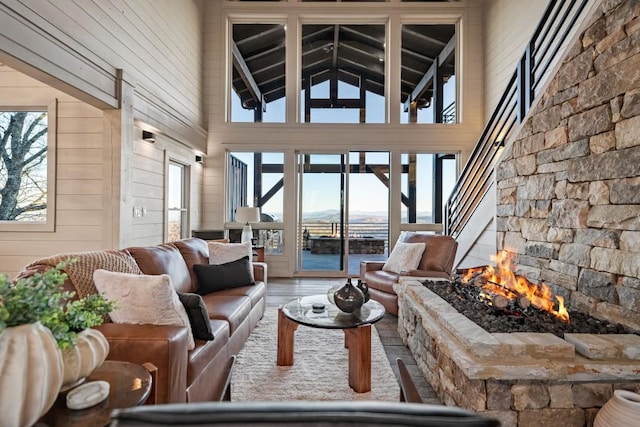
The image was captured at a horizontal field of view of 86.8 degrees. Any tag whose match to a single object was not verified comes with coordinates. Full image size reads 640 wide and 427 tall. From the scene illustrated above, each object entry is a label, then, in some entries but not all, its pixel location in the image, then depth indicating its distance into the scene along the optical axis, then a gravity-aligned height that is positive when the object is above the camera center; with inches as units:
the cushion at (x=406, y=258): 167.2 -19.7
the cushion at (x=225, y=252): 141.9 -14.3
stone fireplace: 67.5 -9.4
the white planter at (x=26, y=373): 34.4 -16.4
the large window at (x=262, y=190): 250.4 +21.6
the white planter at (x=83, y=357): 43.3 -18.5
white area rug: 88.8 -45.4
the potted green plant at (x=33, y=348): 34.7 -14.3
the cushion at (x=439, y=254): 164.7 -17.0
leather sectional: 63.3 -27.6
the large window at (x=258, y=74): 252.5 +112.2
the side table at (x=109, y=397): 40.5 -24.1
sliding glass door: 252.1 +13.6
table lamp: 211.6 +1.8
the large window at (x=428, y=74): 251.3 +110.9
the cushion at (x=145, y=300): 72.1 -17.6
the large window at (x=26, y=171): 144.9 +20.3
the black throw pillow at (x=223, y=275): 128.1 -22.2
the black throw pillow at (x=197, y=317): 80.0 -23.4
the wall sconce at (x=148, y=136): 157.5 +38.8
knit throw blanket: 76.6 -11.6
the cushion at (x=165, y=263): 102.4 -14.2
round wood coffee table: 90.5 -30.2
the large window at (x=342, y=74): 253.4 +112.8
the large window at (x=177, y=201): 197.0 +10.7
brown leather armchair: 155.0 -24.7
